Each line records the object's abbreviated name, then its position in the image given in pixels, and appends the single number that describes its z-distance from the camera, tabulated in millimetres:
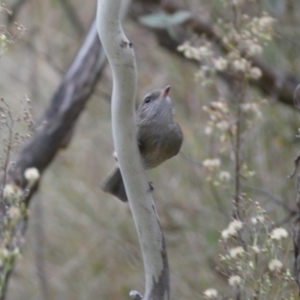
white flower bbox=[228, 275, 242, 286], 4360
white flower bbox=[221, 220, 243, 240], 4336
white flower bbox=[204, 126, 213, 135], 6348
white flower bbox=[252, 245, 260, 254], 4246
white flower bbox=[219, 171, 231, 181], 6121
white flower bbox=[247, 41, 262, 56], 6301
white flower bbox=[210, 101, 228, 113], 6098
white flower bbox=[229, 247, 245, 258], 4235
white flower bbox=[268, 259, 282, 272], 4234
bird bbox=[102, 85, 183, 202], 5602
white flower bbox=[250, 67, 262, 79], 6410
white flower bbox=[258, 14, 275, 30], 6248
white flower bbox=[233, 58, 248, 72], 6207
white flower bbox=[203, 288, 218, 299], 4359
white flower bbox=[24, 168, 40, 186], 5008
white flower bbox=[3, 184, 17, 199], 4512
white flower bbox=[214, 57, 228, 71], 6246
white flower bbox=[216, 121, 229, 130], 6047
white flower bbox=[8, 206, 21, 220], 4492
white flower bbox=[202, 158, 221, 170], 6141
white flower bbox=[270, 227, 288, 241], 4270
